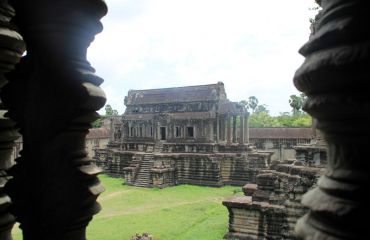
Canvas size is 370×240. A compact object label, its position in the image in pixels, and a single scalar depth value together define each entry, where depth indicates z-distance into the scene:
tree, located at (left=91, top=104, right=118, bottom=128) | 76.18
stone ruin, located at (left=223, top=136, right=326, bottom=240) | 9.22
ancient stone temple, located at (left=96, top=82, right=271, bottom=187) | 27.25
